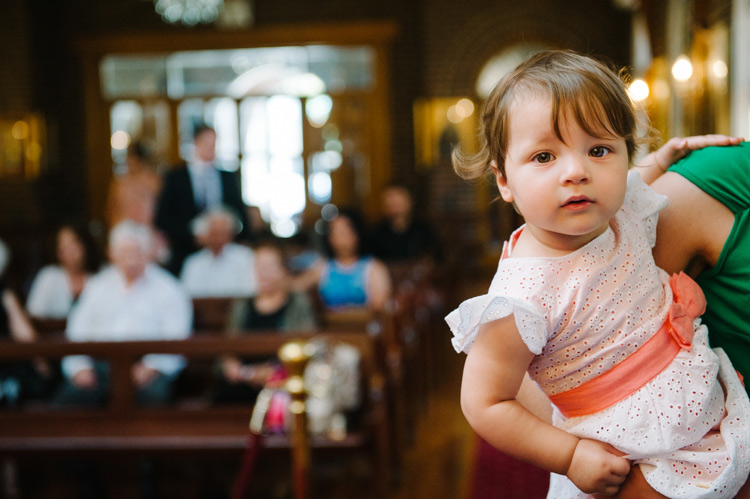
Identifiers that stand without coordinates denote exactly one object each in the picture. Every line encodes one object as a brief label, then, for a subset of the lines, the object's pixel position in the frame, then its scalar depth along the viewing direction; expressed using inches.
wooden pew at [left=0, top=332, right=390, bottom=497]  148.6
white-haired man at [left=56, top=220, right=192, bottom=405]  189.9
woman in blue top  251.3
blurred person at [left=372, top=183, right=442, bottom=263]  330.0
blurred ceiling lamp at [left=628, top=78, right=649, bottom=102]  240.3
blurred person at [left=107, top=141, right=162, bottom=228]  322.8
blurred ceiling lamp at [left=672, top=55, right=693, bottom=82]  310.3
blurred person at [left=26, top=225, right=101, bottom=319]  224.8
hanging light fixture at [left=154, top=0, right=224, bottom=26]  504.1
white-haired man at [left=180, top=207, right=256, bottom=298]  252.2
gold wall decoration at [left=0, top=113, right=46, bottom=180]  455.8
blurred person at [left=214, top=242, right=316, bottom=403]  185.8
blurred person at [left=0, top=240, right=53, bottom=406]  181.3
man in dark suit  272.7
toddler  40.4
